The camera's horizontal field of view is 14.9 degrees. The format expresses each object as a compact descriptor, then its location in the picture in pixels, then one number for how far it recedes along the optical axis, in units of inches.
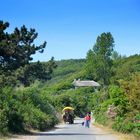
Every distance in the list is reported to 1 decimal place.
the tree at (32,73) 1908.2
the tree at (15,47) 1598.2
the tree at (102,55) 4729.3
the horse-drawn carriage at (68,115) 3355.8
